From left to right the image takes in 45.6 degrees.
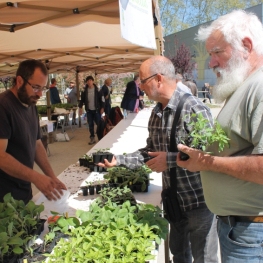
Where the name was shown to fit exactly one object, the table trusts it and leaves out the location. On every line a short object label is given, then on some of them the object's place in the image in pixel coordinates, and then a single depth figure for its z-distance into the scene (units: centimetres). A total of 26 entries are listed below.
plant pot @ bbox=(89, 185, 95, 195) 231
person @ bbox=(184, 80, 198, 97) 701
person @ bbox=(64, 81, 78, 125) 1248
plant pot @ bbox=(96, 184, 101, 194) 231
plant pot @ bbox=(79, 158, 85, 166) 308
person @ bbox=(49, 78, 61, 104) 1135
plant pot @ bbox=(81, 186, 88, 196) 229
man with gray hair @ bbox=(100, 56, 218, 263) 182
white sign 126
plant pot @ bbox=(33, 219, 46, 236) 160
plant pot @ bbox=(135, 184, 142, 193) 232
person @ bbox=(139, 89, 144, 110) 1015
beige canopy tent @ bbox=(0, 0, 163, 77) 254
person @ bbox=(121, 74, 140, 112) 848
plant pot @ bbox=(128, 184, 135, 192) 230
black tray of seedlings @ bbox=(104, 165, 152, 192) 231
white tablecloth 209
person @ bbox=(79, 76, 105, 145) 830
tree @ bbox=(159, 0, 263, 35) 3712
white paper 687
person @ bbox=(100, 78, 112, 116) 959
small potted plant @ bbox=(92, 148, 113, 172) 234
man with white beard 115
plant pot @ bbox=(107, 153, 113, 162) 232
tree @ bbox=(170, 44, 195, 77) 1915
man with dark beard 181
